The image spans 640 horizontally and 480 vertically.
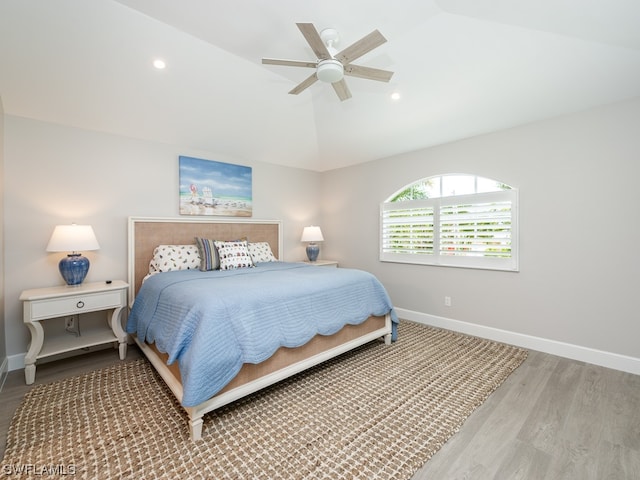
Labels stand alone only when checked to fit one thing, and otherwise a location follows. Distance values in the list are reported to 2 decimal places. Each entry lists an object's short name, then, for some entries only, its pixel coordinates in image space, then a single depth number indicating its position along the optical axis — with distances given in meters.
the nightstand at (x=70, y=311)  2.44
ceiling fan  1.87
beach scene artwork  3.84
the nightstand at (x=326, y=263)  4.73
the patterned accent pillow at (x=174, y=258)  3.35
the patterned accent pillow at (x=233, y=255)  3.53
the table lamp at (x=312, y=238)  4.86
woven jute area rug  1.58
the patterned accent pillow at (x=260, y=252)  4.11
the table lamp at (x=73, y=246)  2.69
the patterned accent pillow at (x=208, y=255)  3.41
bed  1.86
